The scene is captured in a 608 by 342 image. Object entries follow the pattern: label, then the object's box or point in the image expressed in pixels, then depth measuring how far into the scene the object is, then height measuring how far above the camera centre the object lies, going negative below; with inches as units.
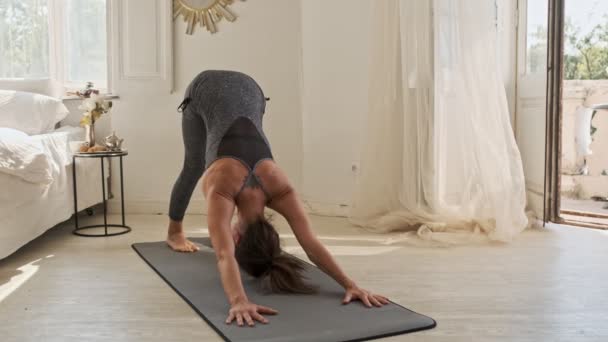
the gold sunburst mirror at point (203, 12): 181.3 +30.8
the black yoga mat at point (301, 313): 78.0 -27.1
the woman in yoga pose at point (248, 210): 87.2 -13.7
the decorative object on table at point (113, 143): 159.2 -6.3
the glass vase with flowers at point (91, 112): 158.6 +1.7
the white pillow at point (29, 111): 154.1 +2.0
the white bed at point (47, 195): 114.9 -16.4
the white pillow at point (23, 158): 111.4 -7.2
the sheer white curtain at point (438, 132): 147.4 -3.8
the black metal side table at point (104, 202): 150.6 -21.4
